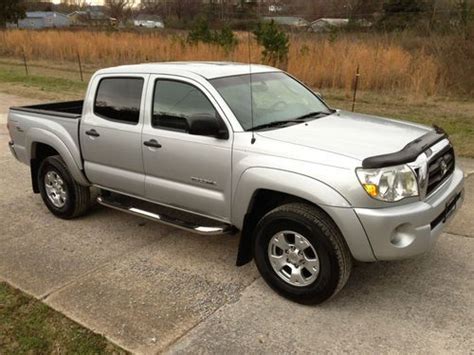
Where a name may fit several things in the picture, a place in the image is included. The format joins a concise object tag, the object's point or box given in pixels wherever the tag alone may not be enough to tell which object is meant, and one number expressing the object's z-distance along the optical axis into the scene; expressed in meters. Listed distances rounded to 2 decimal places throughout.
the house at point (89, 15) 60.06
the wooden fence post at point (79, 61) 19.24
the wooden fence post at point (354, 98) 11.68
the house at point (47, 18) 72.22
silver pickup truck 3.36
